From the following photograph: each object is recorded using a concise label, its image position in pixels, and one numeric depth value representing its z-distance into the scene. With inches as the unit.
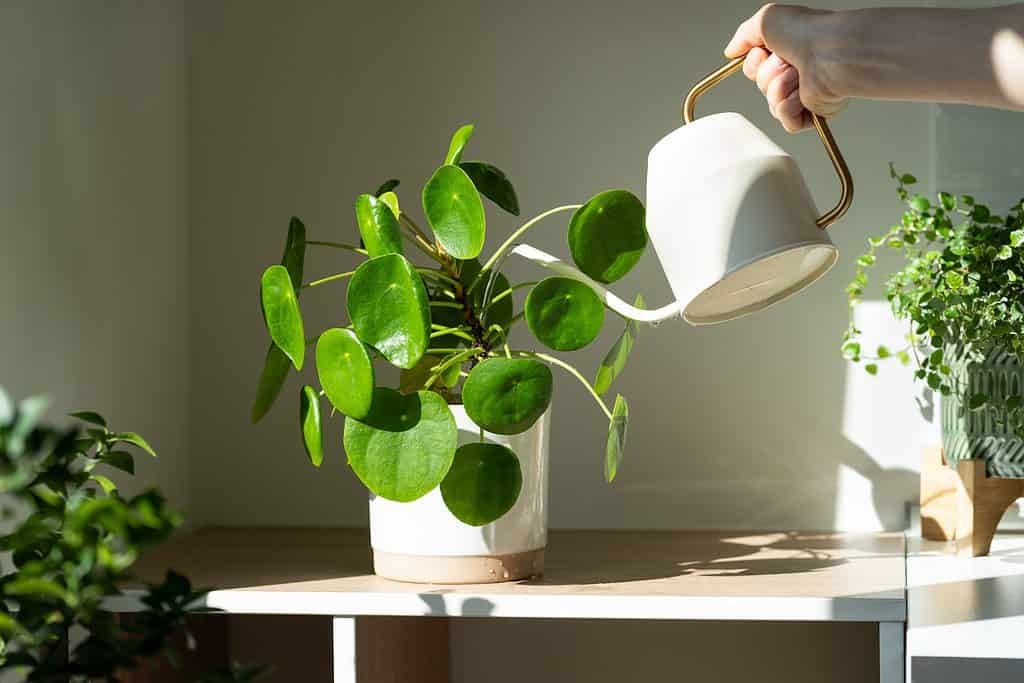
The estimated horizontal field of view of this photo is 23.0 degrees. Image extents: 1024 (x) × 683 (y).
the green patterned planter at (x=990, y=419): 73.8
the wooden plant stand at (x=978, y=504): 73.9
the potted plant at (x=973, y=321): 72.6
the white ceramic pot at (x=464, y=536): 69.2
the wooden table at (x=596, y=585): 67.5
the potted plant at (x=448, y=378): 65.9
